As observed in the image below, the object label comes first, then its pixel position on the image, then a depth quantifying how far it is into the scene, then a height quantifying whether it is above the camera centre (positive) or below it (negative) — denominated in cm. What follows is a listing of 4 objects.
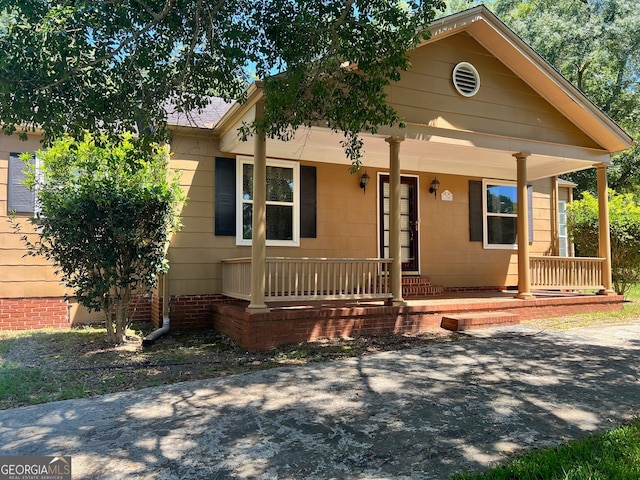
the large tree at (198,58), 405 +211
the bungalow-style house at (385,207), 688 +83
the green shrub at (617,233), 1020 +37
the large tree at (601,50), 1720 +796
